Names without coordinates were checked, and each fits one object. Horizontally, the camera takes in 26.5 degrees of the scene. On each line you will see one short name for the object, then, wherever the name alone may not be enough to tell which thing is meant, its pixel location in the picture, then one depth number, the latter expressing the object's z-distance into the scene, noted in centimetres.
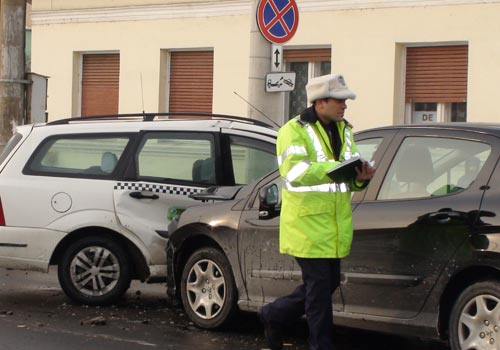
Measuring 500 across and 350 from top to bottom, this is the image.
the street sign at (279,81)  1255
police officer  643
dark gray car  639
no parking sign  1220
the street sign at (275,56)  1270
